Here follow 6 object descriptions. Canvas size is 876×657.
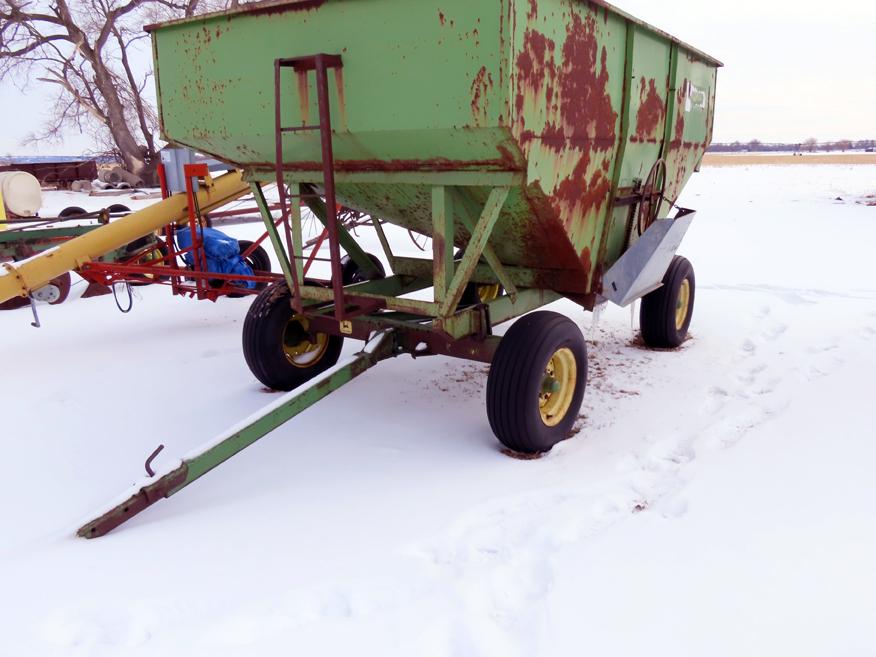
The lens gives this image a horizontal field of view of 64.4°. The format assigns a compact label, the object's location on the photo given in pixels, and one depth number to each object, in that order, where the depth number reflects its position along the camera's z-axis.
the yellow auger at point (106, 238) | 4.96
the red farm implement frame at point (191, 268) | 5.46
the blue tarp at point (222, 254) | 6.00
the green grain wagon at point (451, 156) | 2.85
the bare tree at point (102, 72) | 24.17
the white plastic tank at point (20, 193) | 13.53
